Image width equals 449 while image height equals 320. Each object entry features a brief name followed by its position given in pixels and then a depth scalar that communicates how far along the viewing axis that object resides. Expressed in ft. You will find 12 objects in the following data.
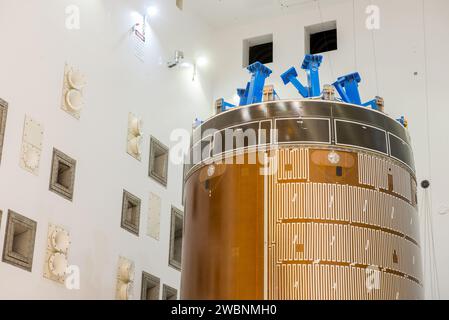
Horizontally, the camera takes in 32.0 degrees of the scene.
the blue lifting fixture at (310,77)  58.65
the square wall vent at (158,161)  77.46
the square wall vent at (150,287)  72.18
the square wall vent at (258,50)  94.22
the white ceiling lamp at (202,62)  91.38
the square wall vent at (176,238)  77.41
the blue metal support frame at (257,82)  58.34
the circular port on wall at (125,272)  68.54
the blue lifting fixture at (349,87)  59.93
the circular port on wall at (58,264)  60.49
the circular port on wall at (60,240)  61.31
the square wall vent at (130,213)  70.79
